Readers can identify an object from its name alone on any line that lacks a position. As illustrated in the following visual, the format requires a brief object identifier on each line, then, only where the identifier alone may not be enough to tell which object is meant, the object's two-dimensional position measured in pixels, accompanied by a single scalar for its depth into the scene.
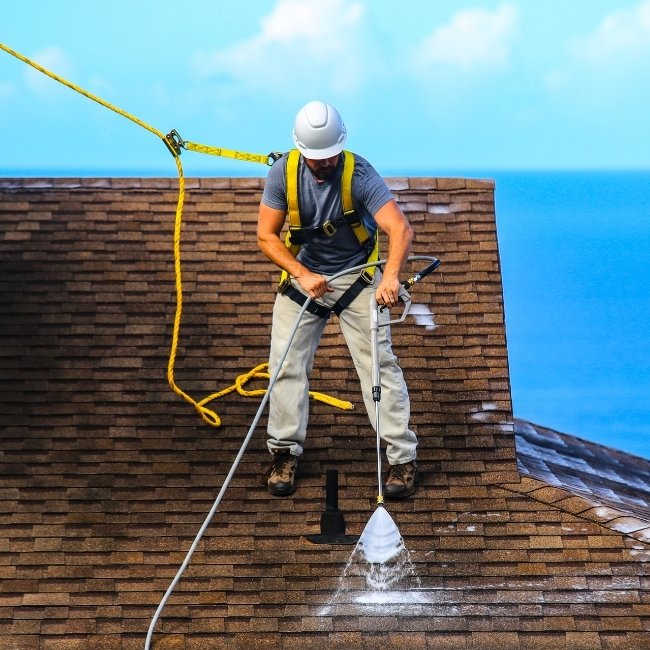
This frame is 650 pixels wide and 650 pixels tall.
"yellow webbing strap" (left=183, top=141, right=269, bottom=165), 14.66
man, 12.39
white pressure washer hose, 11.57
